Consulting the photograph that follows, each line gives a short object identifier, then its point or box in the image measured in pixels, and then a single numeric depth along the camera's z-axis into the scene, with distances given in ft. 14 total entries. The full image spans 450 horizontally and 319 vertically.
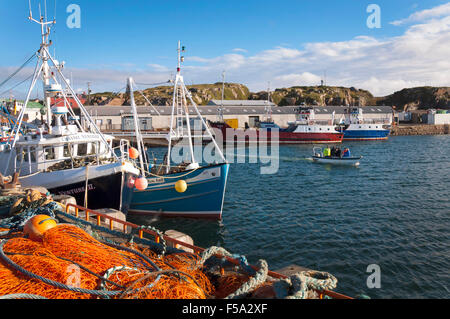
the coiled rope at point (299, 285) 13.55
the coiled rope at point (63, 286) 14.12
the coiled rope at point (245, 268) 14.74
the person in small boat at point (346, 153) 107.64
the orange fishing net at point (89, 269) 14.85
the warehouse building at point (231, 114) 204.95
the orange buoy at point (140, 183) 41.47
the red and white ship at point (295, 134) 180.96
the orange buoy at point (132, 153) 46.62
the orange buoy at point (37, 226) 20.62
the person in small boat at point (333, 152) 110.31
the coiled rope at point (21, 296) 13.15
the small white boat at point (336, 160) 103.45
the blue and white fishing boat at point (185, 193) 51.61
